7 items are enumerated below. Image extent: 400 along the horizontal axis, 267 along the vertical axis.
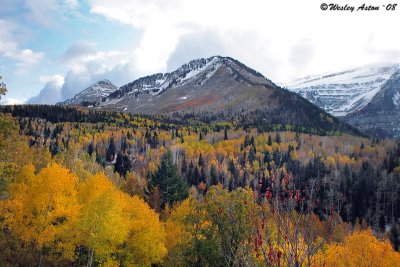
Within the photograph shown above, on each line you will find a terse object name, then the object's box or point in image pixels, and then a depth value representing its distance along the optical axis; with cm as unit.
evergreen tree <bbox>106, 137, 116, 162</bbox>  19700
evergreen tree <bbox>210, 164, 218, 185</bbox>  15348
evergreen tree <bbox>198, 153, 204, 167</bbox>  17675
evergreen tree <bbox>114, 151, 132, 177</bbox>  13995
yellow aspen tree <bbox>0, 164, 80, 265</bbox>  3866
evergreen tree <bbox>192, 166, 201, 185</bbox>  15300
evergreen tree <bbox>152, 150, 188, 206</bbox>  7675
